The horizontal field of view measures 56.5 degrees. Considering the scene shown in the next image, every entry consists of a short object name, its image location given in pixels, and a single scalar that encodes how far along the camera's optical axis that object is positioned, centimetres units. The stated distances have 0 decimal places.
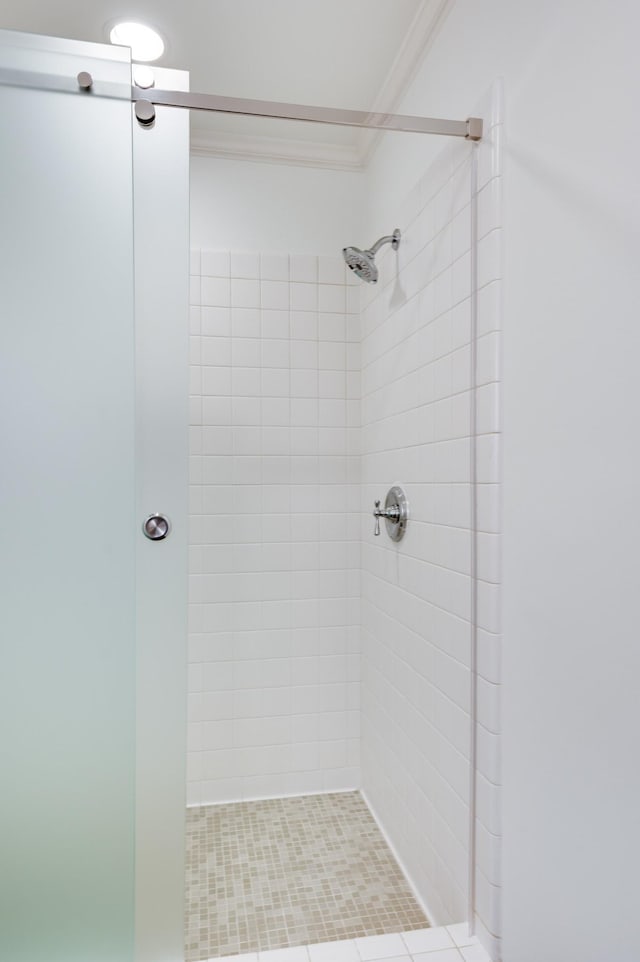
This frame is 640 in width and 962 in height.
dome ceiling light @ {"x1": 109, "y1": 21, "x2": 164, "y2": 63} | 170
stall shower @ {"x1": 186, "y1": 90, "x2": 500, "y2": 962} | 154
